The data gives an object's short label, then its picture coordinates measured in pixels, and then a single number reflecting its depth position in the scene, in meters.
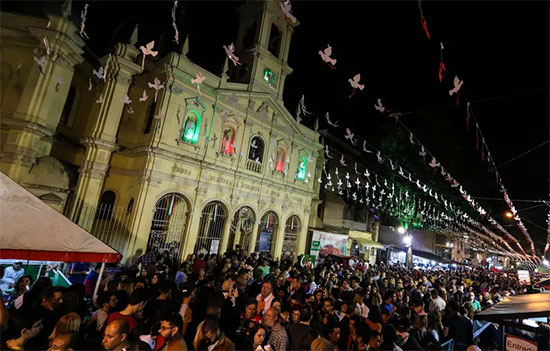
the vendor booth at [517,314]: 4.16
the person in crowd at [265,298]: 5.77
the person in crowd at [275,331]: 4.10
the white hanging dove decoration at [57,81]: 13.23
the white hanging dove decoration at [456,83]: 6.96
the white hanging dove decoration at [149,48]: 8.64
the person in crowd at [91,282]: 6.66
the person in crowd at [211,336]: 3.50
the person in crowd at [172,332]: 3.25
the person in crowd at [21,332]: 3.03
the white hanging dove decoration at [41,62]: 12.22
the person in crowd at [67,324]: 3.25
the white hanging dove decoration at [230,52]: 11.69
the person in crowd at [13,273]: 6.80
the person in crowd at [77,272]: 8.16
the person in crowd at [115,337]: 2.96
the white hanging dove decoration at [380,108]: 9.33
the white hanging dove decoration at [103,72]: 14.57
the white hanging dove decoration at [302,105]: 21.00
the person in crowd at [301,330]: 4.22
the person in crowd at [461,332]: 5.61
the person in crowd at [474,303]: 8.40
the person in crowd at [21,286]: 5.43
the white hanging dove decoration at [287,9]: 7.08
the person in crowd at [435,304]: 7.70
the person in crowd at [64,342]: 2.78
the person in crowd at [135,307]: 4.03
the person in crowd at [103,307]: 4.06
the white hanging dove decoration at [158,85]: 13.80
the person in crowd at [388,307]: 6.35
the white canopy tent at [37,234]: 4.91
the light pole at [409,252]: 24.56
